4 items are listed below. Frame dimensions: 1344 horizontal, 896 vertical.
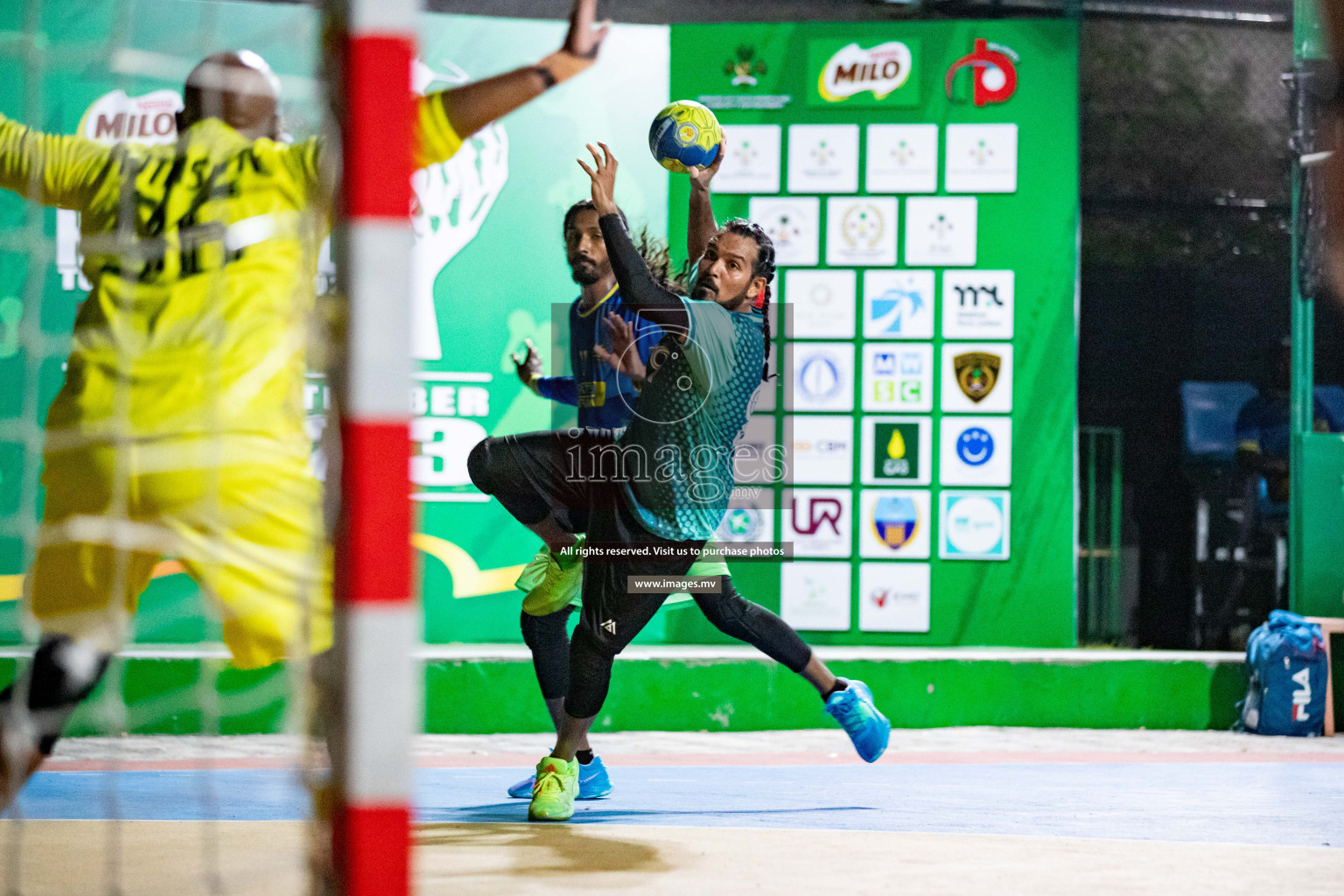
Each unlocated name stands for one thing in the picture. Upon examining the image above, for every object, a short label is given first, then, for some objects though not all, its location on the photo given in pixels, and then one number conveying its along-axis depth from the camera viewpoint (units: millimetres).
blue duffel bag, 12891
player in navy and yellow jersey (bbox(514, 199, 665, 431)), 9125
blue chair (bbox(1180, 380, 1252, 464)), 15789
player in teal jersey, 7617
